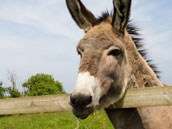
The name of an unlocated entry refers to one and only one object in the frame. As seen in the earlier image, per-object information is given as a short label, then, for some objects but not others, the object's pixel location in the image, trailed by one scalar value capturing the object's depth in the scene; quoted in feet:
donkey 6.66
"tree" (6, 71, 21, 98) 111.55
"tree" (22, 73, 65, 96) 166.58
